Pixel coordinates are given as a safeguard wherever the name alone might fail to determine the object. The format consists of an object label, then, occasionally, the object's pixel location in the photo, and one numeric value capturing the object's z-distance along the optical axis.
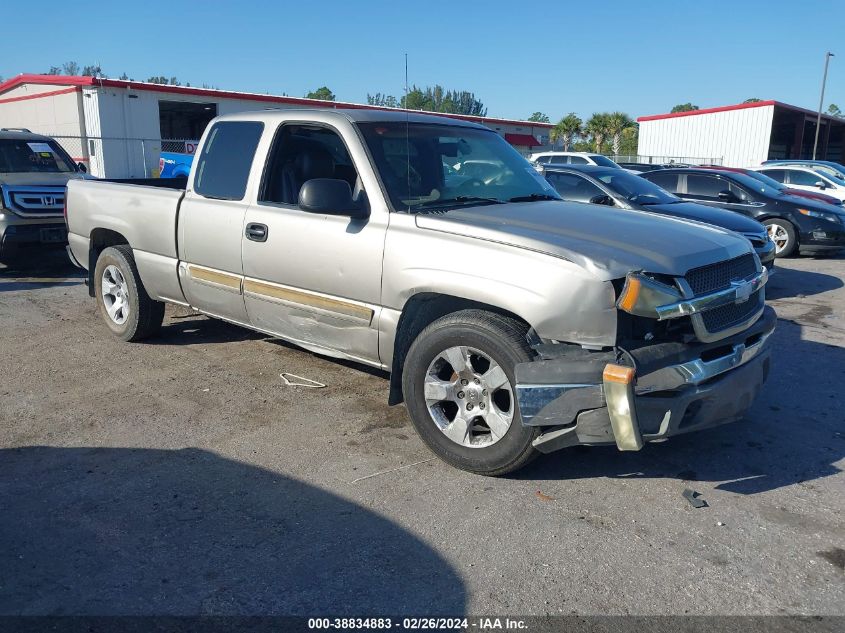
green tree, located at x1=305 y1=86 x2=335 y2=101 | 73.69
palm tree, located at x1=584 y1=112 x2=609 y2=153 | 45.22
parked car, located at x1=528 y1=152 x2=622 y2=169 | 21.09
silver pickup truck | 3.56
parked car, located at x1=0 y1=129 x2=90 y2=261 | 9.80
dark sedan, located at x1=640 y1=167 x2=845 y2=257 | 12.10
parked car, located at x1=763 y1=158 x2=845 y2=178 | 21.85
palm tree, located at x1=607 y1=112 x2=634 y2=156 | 44.62
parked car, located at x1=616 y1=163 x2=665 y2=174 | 20.49
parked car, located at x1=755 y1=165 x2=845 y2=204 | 19.58
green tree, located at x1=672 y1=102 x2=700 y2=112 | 122.60
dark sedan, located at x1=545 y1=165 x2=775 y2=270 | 8.62
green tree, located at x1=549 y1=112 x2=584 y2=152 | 45.69
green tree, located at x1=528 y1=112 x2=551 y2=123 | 116.41
